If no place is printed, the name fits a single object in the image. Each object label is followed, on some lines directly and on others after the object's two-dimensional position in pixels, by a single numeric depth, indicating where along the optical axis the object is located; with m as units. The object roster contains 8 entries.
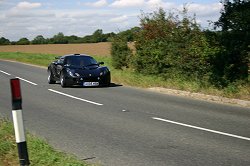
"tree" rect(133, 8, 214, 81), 16.11
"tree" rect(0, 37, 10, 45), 126.81
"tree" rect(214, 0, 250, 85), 14.36
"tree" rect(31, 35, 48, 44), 117.31
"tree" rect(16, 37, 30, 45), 119.62
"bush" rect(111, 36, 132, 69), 26.03
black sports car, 17.36
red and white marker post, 4.88
